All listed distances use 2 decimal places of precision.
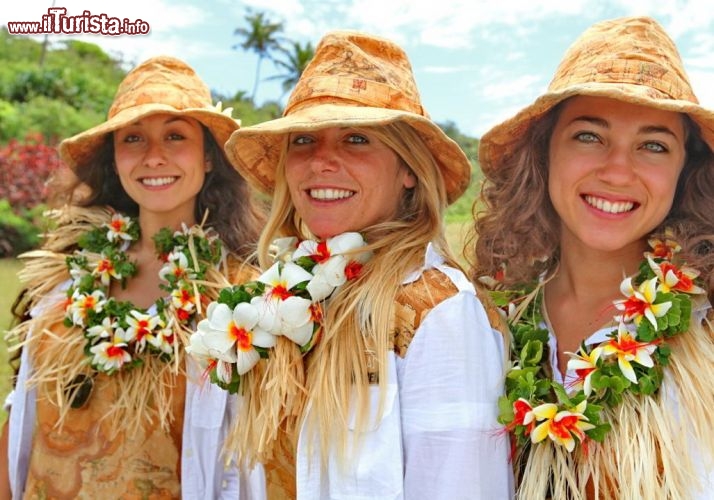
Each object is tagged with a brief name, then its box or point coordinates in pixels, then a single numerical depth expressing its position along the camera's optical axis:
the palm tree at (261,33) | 44.19
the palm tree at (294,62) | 41.22
